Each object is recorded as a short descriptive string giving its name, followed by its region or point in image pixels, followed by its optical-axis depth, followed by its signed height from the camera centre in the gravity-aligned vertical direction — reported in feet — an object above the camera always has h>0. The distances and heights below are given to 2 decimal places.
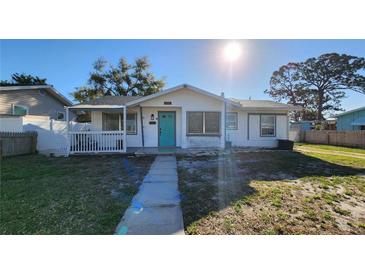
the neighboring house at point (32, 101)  41.10 +8.38
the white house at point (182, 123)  33.71 +2.48
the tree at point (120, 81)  87.35 +25.72
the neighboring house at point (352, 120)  66.49 +5.72
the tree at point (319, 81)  91.45 +28.26
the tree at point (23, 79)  83.82 +25.14
